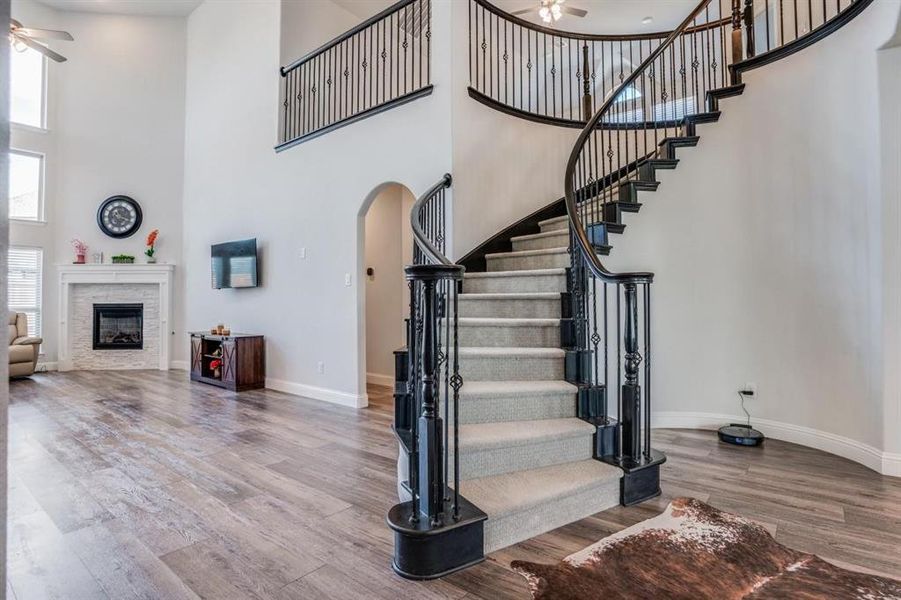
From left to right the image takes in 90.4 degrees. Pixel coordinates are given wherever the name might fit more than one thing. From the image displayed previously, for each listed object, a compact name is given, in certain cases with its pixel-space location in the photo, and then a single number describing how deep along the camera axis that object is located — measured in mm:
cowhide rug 1595
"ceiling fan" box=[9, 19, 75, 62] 5199
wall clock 7492
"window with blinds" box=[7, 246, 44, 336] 6871
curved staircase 1821
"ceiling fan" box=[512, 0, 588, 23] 5112
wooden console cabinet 5449
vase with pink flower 7289
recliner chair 5996
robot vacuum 3238
